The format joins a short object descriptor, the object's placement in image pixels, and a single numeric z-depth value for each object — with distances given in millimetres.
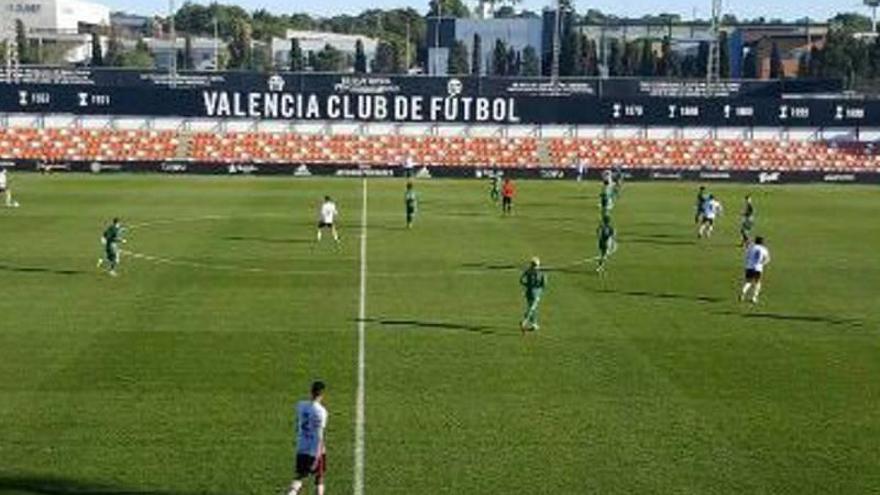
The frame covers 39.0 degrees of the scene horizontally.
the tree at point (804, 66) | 125869
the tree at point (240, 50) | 145625
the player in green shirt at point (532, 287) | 24906
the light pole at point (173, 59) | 78062
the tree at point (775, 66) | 109438
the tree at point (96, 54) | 107438
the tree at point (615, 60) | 132775
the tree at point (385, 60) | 144125
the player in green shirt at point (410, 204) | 43781
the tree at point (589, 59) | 128250
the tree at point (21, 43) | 137875
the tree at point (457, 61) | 134000
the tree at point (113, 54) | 142375
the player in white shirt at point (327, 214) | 40062
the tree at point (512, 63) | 139000
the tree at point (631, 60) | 131125
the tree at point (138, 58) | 154375
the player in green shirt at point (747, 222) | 40281
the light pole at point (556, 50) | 84000
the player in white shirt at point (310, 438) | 14297
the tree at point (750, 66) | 128250
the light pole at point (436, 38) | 131625
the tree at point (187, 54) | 125038
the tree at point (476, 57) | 118344
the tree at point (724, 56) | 123625
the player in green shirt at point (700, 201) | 43197
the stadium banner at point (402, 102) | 74875
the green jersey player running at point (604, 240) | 33656
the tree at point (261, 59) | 153150
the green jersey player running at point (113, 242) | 32344
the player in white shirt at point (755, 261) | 29656
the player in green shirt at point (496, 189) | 55594
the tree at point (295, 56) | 109938
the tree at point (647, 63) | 125750
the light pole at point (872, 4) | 145488
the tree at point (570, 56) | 121125
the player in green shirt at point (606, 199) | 45688
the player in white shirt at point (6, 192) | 51125
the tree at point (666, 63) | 117125
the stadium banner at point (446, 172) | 71312
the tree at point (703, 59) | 124362
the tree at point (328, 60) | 156375
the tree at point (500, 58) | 126812
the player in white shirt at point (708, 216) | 42531
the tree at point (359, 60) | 118688
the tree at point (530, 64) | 138500
